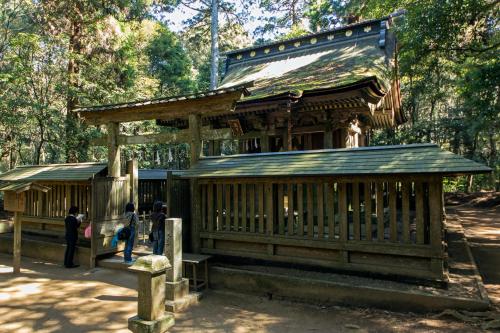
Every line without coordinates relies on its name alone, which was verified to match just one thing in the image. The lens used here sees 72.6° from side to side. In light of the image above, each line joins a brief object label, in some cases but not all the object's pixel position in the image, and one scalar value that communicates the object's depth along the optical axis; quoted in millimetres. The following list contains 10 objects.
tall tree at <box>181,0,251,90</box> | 25281
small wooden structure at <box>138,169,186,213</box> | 16781
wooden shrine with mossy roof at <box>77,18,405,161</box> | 8500
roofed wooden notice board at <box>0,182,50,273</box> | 8737
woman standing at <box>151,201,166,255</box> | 8188
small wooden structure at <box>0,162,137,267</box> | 9336
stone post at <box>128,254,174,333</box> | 3418
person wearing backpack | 8691
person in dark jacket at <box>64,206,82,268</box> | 9281
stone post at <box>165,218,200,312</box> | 6422
